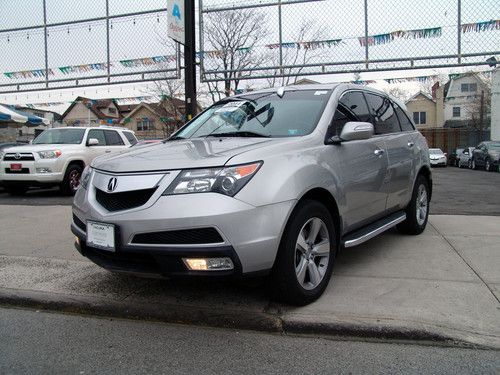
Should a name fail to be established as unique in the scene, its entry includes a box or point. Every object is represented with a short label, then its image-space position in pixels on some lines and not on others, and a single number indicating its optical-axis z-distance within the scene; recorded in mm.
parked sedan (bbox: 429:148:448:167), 30641
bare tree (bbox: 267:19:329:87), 8646
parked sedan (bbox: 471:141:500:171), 22203
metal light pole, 7941
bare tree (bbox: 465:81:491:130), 45469
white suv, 10859
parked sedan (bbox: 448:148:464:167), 31433
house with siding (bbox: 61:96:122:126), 59250
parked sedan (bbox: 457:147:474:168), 27609
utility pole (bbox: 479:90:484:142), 44438
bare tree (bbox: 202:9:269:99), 9773
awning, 17034
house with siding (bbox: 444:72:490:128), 48616
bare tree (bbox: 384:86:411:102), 47906
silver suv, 3145
